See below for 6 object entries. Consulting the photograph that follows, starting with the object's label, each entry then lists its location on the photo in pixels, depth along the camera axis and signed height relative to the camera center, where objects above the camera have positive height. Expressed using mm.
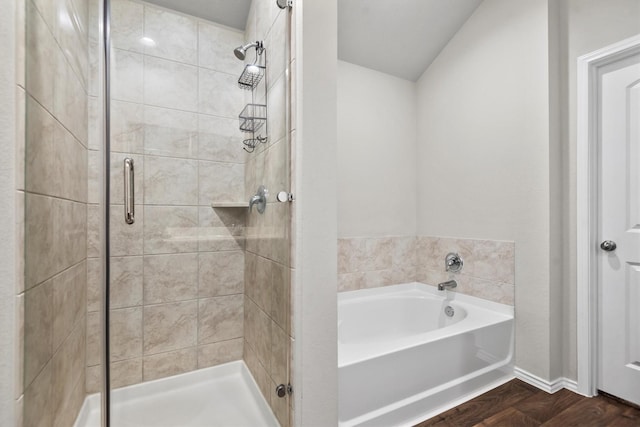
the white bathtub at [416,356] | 1418 -815
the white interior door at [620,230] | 1639 -93
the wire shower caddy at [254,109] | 1546 +567
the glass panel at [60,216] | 887 -5
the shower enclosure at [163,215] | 1180 -2
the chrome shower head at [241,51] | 1601 +879
